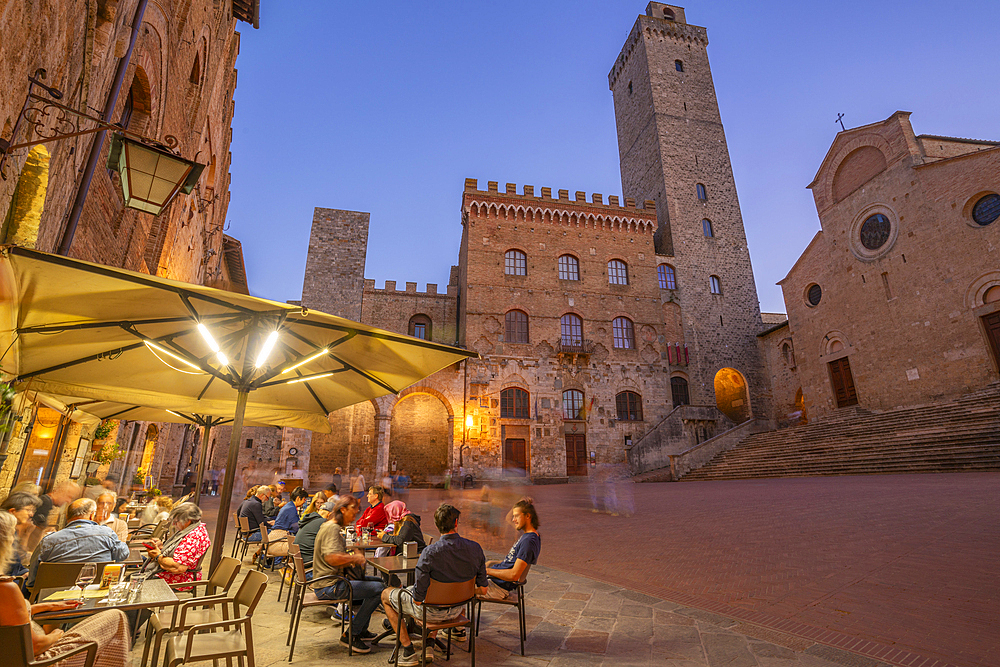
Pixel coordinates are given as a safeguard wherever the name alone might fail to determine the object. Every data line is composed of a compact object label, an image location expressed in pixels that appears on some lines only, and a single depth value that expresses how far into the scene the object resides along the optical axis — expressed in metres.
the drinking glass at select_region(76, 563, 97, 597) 2.93
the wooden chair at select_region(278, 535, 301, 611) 4.36
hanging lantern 3.93
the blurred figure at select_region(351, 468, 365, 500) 12.68
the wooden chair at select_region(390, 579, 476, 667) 2.96
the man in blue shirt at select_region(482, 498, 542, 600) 3.56
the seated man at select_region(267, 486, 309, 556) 5.68
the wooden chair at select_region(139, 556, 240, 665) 2.97
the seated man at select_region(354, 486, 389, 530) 6.35
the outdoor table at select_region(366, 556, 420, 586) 3.69
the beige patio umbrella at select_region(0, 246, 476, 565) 3.01
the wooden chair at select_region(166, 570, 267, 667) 2.54
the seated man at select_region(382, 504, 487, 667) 3.08
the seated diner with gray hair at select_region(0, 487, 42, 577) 3.74
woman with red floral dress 3.82
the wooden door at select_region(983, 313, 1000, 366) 14.84
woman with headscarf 4.70
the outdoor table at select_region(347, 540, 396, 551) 4.70
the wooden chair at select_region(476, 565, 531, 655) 3.35
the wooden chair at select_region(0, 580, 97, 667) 1.97
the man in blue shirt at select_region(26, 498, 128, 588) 3.35
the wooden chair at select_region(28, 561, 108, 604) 3.01
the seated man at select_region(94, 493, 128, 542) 4.93
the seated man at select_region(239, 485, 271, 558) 6.84
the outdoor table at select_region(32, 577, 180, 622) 2.59
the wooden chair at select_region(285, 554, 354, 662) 3.42
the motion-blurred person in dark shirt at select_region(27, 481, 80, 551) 4.71
